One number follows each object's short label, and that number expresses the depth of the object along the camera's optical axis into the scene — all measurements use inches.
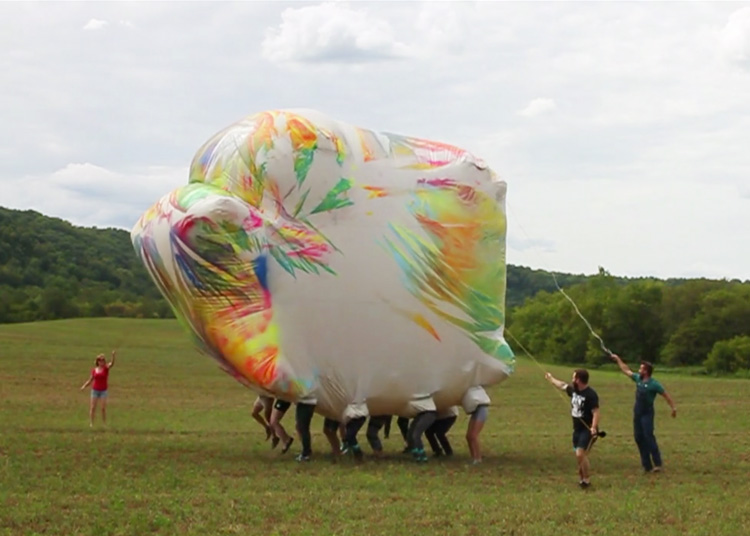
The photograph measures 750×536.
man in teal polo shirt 661.9
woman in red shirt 915.4
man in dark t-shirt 599.5
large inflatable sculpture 650.2
